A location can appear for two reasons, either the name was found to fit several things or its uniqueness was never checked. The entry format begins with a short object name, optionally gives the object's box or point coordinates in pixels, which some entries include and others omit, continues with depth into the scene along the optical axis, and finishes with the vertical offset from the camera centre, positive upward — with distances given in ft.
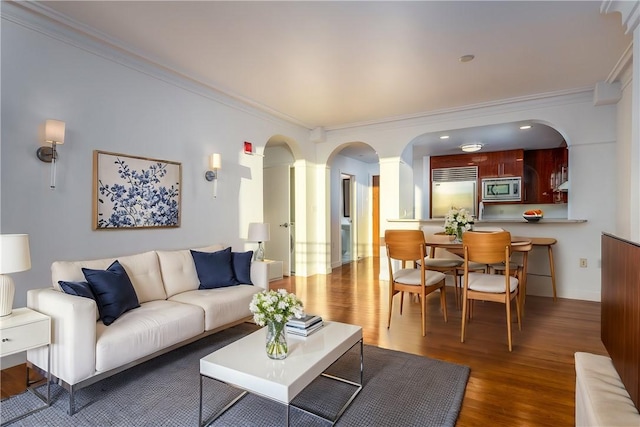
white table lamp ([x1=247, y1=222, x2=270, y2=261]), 13.73 -0.82
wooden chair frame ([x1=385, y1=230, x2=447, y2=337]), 10.57 -1.28
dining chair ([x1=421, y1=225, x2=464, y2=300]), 12.91 -1.99
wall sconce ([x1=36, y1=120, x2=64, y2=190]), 8.21 +1.80
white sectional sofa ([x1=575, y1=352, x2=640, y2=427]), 3.69 -2.26
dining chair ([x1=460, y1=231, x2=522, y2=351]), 9.53 -1.36
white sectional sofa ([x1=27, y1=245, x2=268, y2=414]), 6.53 -2.42
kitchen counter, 14.11 -0.36
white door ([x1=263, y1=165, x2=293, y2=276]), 20.54 +0.04
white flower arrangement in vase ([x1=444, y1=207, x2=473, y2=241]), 11.94 -0.31
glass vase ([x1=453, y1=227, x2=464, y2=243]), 11.96 -0.77
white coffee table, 5.23 -2.56
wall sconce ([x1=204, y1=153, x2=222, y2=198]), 13.04 +1.76
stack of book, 7.10 -2.40
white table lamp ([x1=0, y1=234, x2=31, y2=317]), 6.37 -0.91
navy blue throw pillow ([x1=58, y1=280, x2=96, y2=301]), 7.19 -1.60
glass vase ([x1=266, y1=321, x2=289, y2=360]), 5.97 -2.27
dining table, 10.56 -1.09
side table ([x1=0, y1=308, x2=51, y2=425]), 6.11 -2.24
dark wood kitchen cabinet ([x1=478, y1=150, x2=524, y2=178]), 23.40 +3.46
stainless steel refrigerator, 24.53 +1.77
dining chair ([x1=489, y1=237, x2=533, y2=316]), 10.56 -2.10
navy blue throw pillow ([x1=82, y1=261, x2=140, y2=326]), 7.66 -1.83
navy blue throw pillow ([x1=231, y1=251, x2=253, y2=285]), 11.38 -1.80
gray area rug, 6.14 -3.72
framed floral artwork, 9.83 +0.70
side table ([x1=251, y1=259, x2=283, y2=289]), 11.50 -2.01
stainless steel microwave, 23.17 +1.67
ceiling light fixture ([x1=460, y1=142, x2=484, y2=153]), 20.77 +4.13
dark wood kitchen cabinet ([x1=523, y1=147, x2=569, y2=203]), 23.02 +2.74
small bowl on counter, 14.74 -0.20
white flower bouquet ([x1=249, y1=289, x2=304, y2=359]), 5.88 -1.76
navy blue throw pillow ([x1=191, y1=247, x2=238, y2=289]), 10.78 -1.80
